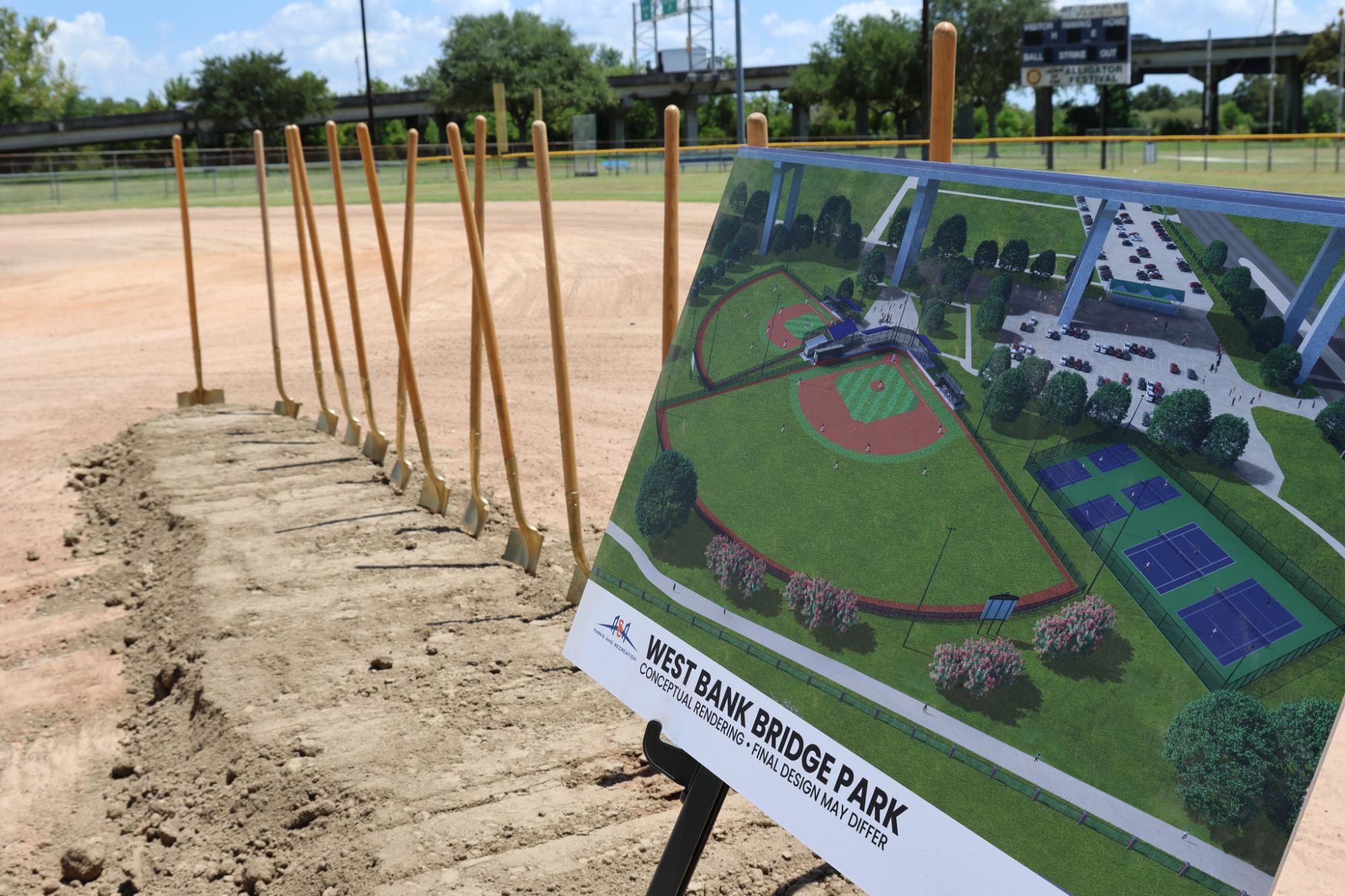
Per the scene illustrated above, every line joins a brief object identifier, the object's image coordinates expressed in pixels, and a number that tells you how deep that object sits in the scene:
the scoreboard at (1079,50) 31.52
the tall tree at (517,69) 60.66
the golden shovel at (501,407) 5.34
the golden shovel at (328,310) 7.57
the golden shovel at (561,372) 4.73
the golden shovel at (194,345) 9.28
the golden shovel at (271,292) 8.42
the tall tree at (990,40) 54.16
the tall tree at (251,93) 59.97
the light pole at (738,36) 29.72
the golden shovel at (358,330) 7.26
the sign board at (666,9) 58.81
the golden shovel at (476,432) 5.84
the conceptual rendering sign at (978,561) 1.44
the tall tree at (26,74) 65.06
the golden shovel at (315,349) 8.02
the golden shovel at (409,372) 6.47
